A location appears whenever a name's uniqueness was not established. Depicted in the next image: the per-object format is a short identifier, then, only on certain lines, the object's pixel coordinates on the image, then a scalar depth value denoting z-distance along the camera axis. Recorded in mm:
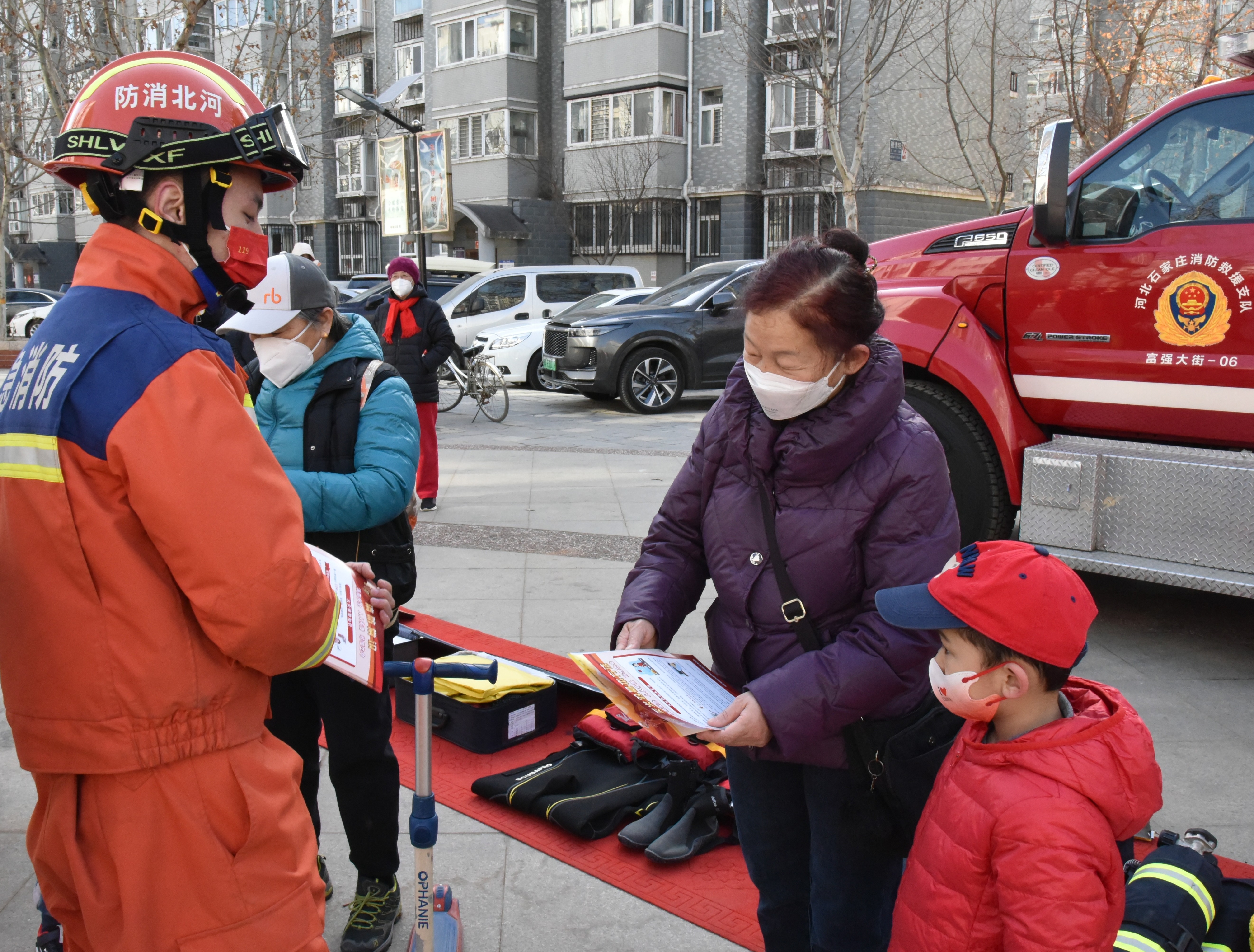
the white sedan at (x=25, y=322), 30016
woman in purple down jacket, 2121
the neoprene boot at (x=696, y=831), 3494
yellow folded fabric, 4371
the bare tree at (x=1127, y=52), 13938
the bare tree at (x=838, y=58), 21047
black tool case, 4348
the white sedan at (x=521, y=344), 17469
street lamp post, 17016
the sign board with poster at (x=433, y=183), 16672
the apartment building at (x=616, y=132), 29797
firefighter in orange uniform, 1663
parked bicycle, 14188
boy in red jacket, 1825
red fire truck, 5035
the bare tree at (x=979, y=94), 26375
